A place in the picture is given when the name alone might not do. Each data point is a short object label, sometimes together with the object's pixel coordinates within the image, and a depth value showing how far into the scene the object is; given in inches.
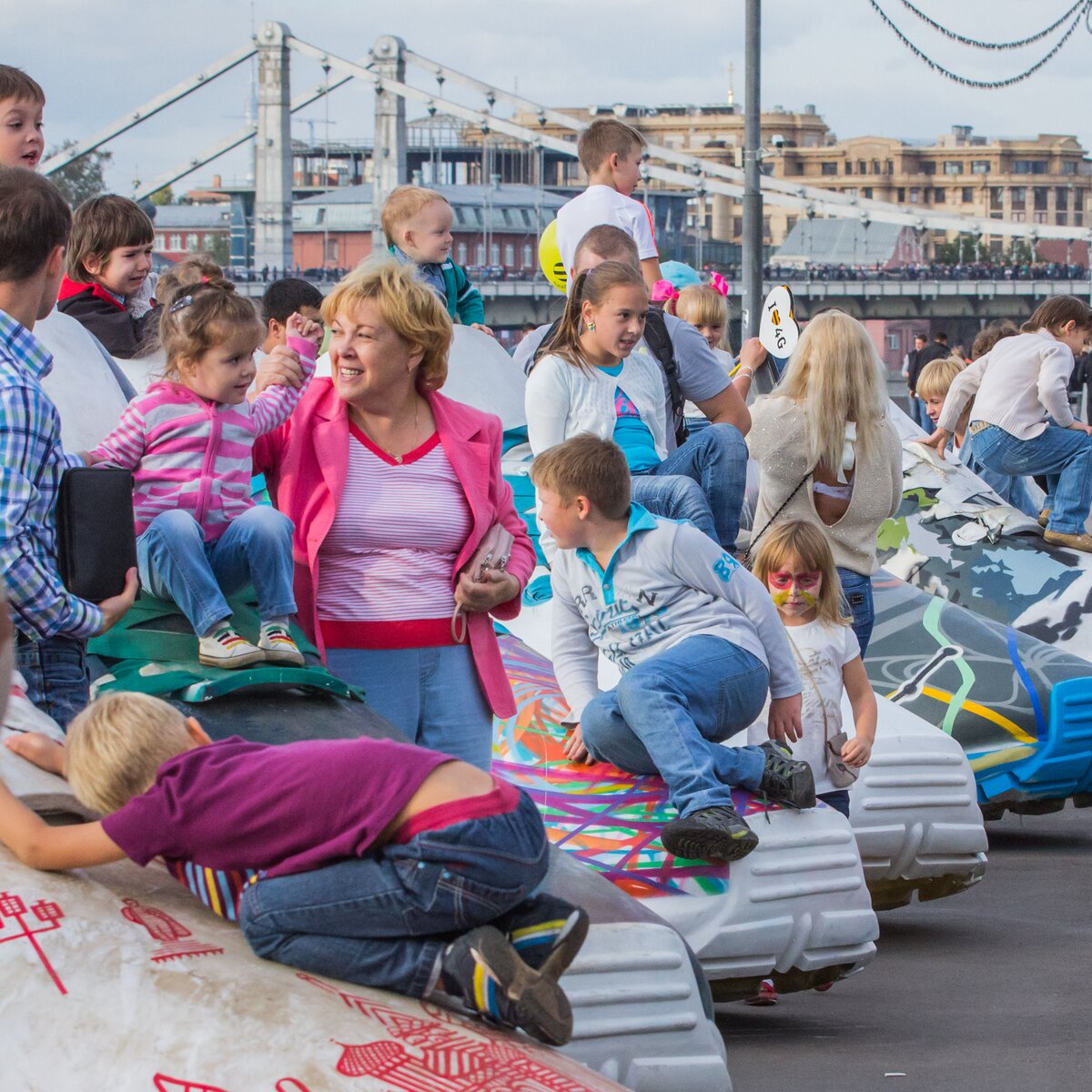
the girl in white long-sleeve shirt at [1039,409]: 763.7
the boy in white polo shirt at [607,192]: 537.4
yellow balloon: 564.8
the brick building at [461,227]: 7113.2
